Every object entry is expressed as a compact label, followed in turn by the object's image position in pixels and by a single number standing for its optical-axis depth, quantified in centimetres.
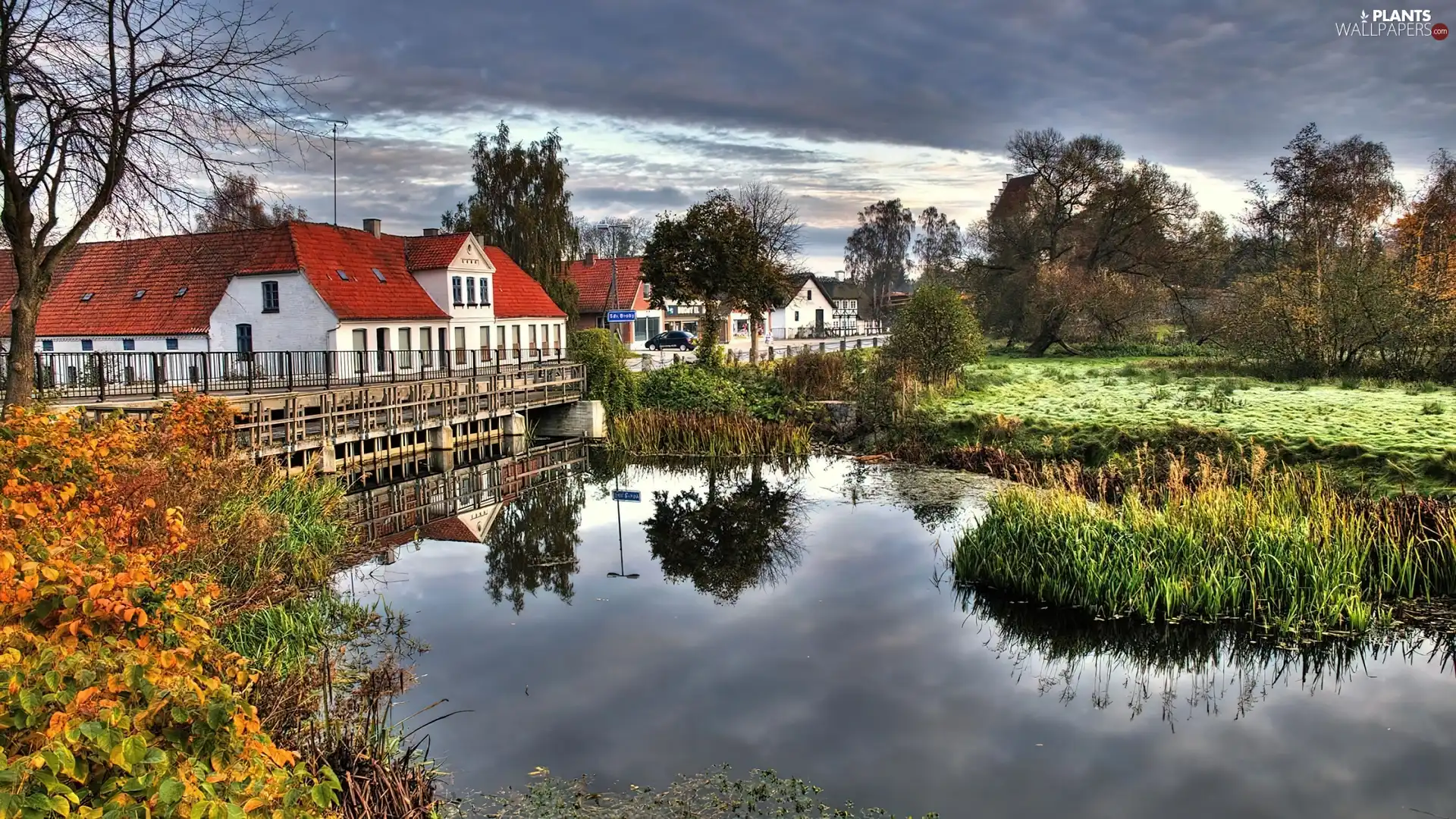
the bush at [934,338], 2906
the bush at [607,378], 3016
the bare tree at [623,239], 9606
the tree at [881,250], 9744
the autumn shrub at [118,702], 334
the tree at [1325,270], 2903
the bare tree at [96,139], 1226
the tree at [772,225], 6144
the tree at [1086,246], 4469
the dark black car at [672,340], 5775
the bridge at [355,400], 2022
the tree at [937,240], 9700
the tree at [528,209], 4569
